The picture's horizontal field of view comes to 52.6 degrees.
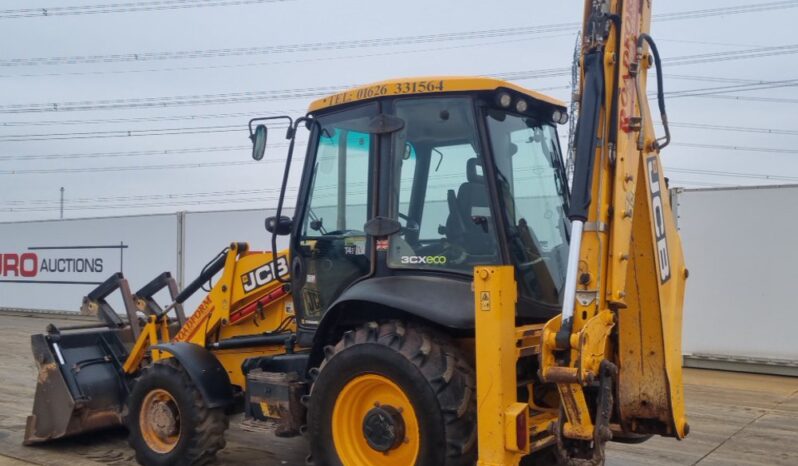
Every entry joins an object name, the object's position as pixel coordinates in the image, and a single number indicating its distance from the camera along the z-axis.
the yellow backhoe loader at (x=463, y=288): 4.02
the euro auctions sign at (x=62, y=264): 18.72
